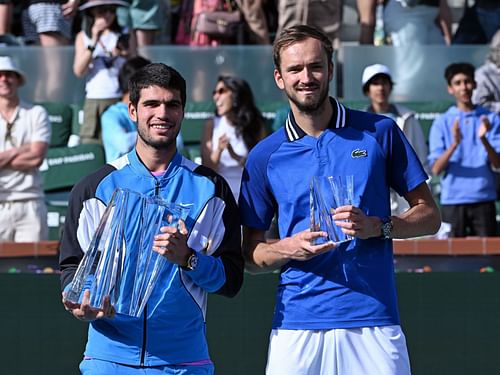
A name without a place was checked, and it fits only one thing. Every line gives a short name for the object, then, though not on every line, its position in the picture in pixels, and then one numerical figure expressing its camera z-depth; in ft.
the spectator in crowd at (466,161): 54.22
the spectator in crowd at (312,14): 63.42
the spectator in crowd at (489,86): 60.46
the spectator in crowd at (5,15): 64.23
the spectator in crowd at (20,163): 49.36
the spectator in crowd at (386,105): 52.22
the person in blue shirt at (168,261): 25.70
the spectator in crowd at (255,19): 64.27
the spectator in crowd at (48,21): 63.27
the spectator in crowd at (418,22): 66.04
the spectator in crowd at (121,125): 49.17
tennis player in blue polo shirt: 26.59
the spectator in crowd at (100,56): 58.70
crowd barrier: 38.16
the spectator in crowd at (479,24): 67.94
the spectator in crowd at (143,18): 64.80
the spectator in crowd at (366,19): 65.69
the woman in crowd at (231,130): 52.60
